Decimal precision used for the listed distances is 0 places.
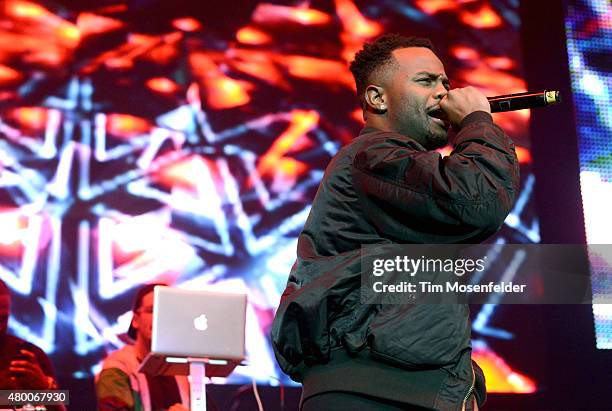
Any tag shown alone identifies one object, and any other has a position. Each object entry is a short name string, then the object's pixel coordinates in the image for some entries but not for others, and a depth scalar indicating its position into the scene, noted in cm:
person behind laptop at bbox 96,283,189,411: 604
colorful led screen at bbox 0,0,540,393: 660
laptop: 359
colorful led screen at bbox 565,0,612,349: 684
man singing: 248
